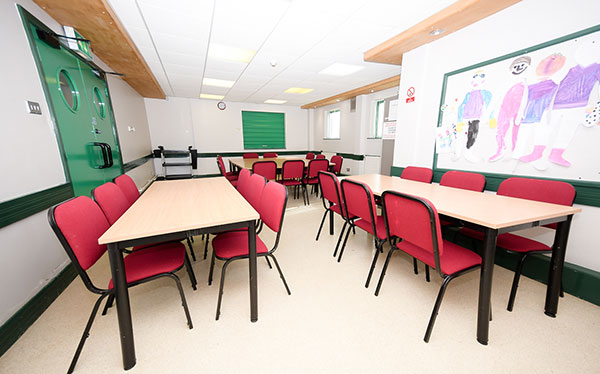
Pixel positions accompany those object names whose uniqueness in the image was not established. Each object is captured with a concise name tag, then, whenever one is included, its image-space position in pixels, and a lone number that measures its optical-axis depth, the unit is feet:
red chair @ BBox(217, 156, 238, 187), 12.19
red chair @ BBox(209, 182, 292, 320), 4.96
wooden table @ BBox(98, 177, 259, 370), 3.66
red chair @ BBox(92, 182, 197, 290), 5.10
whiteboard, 5.57
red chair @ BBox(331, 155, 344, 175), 16.17
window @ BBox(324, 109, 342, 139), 24.00
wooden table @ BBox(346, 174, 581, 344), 4.10
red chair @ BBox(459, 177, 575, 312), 5.17
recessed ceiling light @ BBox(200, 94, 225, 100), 20.88
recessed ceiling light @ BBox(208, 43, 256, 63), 10.46
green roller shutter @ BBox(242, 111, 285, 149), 25.05
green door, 6.61
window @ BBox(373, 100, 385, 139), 18.79
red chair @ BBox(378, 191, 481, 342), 4.14
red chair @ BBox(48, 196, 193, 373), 3.43
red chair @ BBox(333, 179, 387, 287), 5.85
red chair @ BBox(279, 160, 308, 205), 13.01
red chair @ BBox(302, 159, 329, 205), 13.71
